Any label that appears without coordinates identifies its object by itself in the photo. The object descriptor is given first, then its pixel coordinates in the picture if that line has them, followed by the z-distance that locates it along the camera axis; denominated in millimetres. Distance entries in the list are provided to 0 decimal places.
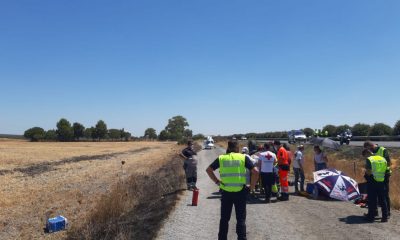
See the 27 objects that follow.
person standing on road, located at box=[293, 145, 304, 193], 16453
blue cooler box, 12867
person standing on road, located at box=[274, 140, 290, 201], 14578
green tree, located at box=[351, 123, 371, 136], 77275
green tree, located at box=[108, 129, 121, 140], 183250
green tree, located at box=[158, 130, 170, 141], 180625
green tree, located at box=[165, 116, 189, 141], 181375
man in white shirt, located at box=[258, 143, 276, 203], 14227
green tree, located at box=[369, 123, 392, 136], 70312
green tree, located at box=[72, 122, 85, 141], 169900
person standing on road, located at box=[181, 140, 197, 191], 17094
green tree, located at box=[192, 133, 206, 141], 163000
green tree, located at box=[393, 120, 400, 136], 64931
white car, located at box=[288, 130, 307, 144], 59562
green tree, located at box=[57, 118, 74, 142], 156000
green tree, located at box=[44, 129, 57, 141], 154350
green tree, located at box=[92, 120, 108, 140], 178625
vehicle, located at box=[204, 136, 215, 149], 73125
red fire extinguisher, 13552
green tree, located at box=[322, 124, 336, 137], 85294
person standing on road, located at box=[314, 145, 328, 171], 16500
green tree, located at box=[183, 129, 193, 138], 175250
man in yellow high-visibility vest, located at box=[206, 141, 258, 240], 8289
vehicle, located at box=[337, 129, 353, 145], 45094
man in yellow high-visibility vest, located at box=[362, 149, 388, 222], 11062
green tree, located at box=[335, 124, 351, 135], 86519
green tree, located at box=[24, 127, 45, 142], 150125
